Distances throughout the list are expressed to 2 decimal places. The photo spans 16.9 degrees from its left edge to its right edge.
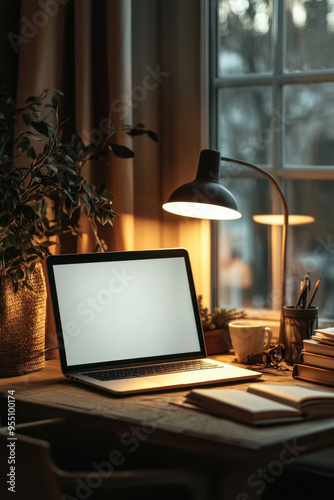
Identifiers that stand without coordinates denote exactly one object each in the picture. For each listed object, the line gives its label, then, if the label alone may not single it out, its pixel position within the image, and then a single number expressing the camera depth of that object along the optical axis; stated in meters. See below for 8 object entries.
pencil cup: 2.19
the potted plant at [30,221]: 2.06
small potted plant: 2.28
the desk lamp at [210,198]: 2.17
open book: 1.80
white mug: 2.20
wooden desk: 1.73
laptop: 2.07
